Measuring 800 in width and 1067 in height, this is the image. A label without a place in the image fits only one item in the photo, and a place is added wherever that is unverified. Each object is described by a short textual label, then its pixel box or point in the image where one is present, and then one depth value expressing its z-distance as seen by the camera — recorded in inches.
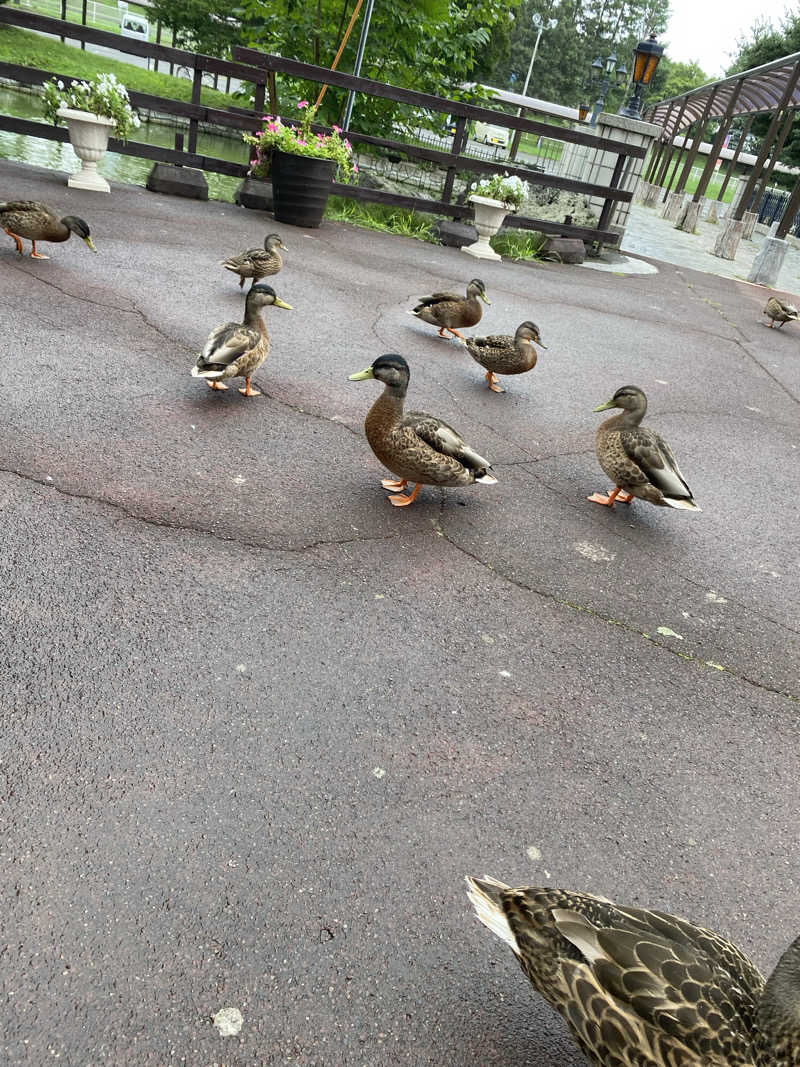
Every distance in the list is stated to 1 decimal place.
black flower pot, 452.1
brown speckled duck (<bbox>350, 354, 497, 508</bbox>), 179.5
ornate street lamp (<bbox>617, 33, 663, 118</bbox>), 663.1
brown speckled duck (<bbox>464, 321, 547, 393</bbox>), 274.7
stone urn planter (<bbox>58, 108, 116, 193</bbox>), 416.2
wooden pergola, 814.5
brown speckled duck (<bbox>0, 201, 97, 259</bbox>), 286.5
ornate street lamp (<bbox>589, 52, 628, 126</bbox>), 1233.6
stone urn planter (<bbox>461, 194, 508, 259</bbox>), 522.3
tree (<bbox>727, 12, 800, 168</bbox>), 1551.4
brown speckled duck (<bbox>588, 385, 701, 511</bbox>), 195.3
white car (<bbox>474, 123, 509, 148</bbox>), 1842.5
